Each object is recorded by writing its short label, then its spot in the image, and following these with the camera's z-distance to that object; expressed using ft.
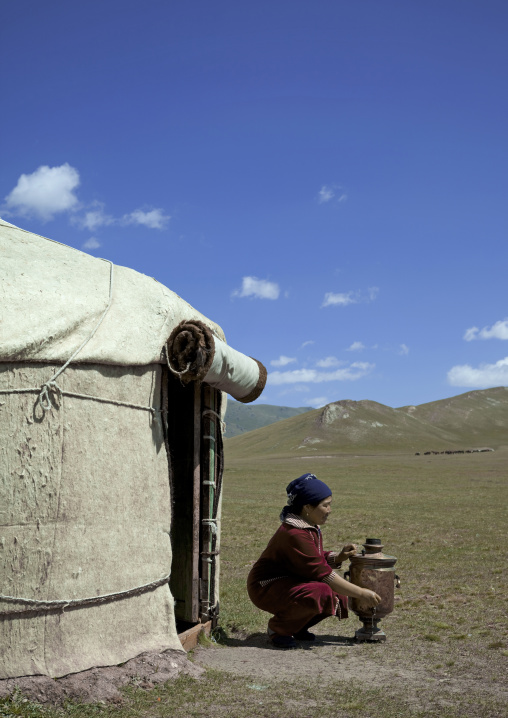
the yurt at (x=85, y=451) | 12.75
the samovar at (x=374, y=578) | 17.61
